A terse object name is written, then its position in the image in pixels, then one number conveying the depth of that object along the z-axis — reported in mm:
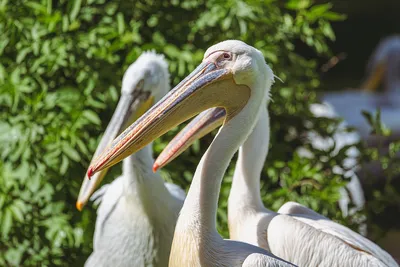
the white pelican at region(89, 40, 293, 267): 6231
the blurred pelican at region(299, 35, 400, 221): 10775
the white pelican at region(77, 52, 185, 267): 8021
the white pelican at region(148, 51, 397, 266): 6939
